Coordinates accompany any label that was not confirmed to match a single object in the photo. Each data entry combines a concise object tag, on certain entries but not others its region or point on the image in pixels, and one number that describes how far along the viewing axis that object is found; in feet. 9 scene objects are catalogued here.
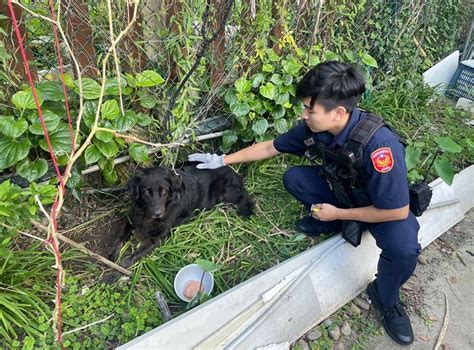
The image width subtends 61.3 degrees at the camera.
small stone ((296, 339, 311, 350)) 8.21
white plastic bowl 8.46
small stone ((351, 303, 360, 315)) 9.09
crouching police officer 7.56
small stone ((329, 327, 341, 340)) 8.50
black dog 9.00
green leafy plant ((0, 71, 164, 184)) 7.49
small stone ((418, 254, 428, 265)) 10.53
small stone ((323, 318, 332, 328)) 8.70
